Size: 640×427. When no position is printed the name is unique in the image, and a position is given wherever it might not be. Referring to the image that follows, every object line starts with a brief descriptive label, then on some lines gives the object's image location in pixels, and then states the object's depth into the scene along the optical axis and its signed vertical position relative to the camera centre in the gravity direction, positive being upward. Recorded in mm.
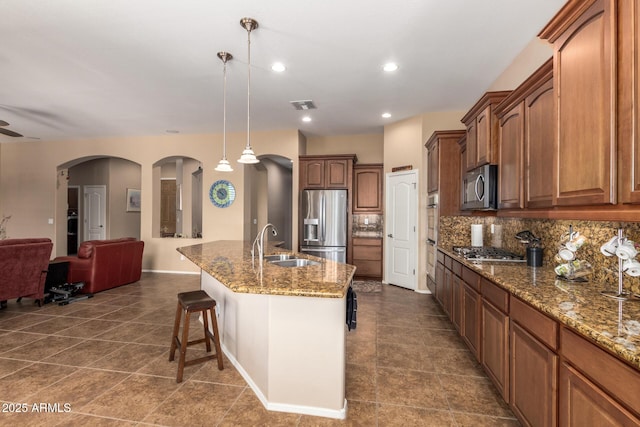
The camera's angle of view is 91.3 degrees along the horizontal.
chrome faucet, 2516 -296
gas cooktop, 2807 -378
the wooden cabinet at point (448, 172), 4254 +587
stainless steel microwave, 2986 +270
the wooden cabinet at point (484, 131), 2986 +854
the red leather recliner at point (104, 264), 4734 -815
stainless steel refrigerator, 5848 -208
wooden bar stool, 2377 -883
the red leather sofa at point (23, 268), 3805 -711
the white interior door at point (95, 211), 8695 +41
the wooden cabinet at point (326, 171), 5973 +828
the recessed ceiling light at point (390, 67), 3443 +1658
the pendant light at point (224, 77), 3221 +1626
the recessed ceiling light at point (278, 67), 3460 +1657
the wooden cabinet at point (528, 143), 2152 +566
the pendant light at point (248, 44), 2652 +1618
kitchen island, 1951 -820
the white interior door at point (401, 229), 5191 -254
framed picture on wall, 9008 +372
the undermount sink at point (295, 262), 2861 -449
